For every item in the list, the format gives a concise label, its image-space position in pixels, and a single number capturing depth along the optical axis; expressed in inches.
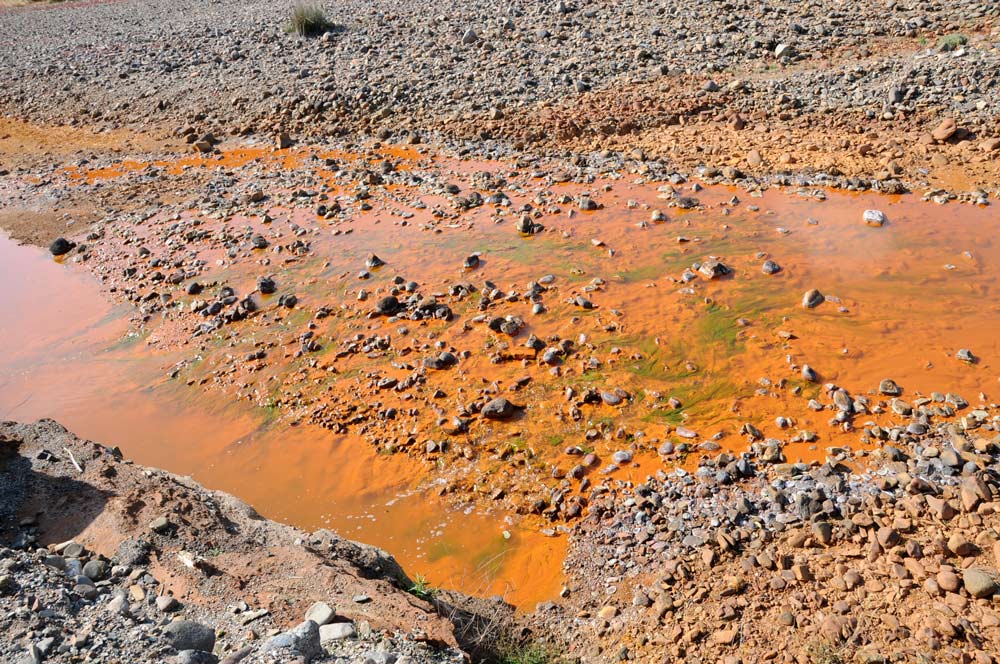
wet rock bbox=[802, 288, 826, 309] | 275.9
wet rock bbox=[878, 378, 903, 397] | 226.4
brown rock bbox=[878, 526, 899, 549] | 163.9
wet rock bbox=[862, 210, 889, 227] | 329.1
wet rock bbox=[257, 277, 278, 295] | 331.6
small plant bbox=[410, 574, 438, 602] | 169.0
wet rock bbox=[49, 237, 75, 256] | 406.9
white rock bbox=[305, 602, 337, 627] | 134.3
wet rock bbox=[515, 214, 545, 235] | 353.4
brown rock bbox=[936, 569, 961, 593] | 148.8
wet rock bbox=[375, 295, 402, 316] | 301.0
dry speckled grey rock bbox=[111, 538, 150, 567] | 157.6
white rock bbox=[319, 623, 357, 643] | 129.3
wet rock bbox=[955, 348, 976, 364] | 238.7
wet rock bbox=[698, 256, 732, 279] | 300.5
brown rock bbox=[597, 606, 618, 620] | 166.9
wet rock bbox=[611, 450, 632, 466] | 216.2
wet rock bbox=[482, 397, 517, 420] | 239.5
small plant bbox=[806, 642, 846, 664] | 141.3
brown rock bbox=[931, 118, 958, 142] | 378.0
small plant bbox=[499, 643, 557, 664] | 154.5
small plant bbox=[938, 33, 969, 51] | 447.8
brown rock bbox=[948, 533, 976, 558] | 156.6
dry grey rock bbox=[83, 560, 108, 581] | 150.6
